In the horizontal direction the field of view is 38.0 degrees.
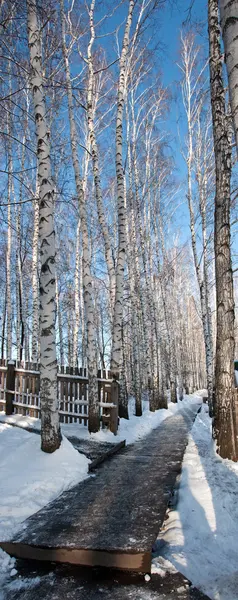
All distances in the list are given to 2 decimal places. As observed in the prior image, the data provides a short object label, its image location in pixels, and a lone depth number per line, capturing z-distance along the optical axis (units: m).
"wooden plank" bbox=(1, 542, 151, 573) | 2.69
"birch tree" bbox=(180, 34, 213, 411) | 15.09
